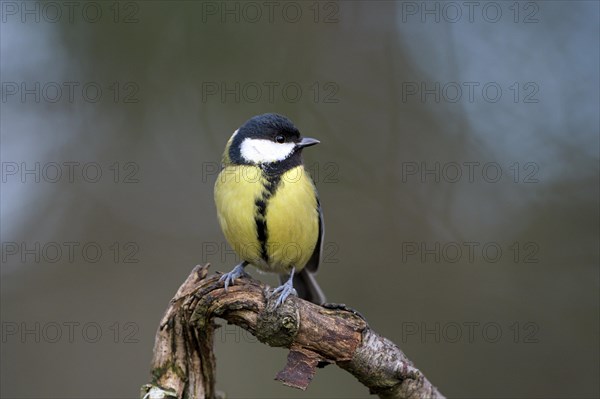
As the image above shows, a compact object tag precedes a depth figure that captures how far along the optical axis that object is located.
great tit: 6.53
